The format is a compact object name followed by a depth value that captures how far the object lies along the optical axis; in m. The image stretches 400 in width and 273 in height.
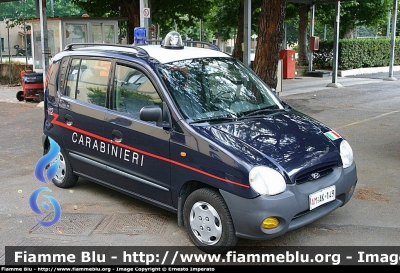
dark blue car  4.13
